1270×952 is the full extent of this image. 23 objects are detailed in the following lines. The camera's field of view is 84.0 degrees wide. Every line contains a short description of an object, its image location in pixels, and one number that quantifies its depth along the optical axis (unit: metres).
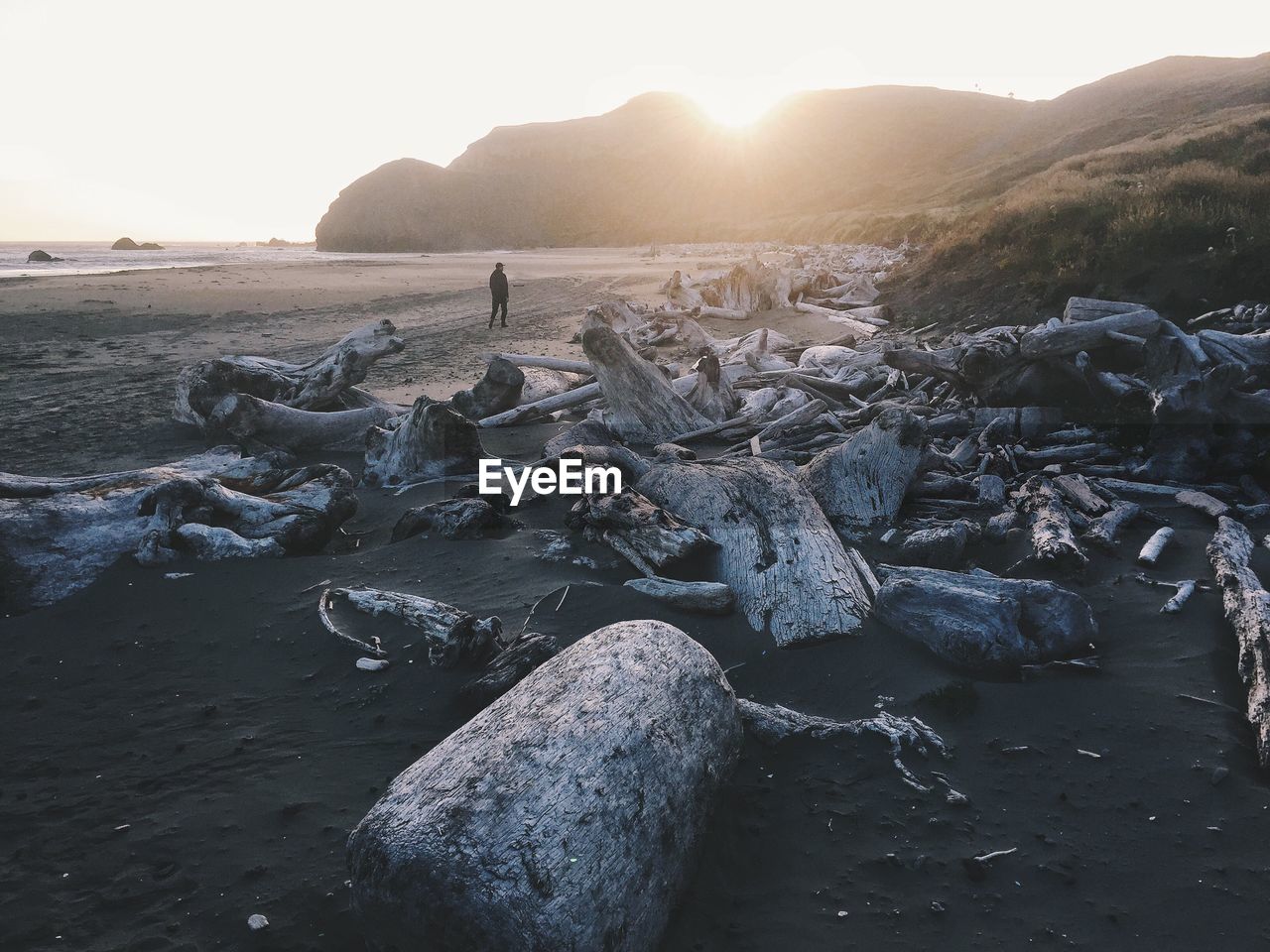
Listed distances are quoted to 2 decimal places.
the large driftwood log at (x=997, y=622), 3.57
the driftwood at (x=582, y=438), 6.94
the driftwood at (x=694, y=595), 4.07
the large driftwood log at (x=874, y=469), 5.38
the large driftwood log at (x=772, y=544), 3.91
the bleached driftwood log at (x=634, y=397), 7.71
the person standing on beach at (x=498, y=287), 16.08
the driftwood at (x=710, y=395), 8.36
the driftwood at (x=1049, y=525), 4.41
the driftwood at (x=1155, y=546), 4.41
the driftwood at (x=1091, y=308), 7.00
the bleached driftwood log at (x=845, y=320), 13.63
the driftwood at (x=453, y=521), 5.27
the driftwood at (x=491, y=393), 8.89
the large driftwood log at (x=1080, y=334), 6.62
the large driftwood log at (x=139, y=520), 4.51
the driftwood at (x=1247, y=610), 3.03
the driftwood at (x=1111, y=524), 4.67
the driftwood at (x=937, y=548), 4.58
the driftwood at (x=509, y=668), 3.40
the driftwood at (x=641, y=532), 4.44
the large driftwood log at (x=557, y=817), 1.98
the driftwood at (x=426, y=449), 6.59
